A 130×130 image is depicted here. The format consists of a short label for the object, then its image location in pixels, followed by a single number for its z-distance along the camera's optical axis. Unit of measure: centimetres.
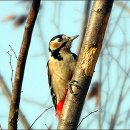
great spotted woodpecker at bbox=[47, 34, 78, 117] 664
